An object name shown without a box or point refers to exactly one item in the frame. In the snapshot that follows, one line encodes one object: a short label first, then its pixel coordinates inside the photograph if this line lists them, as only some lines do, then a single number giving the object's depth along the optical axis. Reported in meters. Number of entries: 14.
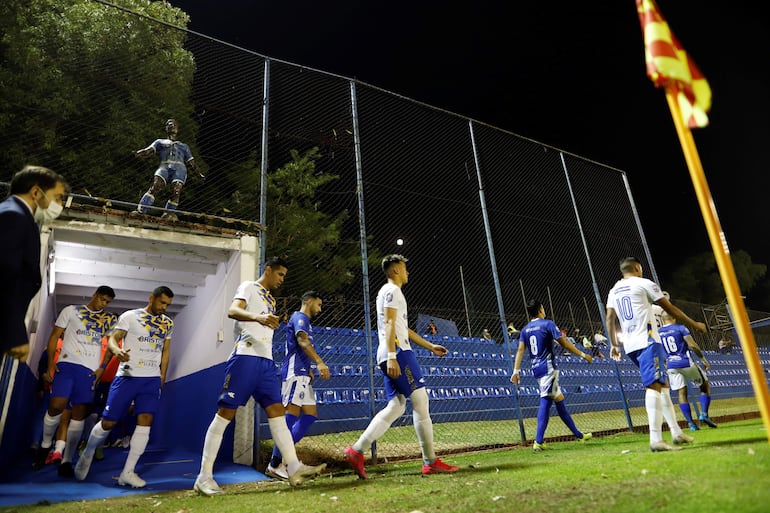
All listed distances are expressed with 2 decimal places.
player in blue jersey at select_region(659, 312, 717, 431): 6.73
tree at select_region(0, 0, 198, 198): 8.73
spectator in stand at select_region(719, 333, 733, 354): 16.42
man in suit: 2.26
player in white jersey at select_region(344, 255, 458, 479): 3.97
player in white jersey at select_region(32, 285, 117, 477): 4.79
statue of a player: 6.76
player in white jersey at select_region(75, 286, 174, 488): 4.16
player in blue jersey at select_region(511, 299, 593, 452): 5.60
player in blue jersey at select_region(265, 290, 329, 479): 4.64
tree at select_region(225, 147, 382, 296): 12.41
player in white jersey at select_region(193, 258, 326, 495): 3.60
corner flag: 2.51
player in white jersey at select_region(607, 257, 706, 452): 4.02
